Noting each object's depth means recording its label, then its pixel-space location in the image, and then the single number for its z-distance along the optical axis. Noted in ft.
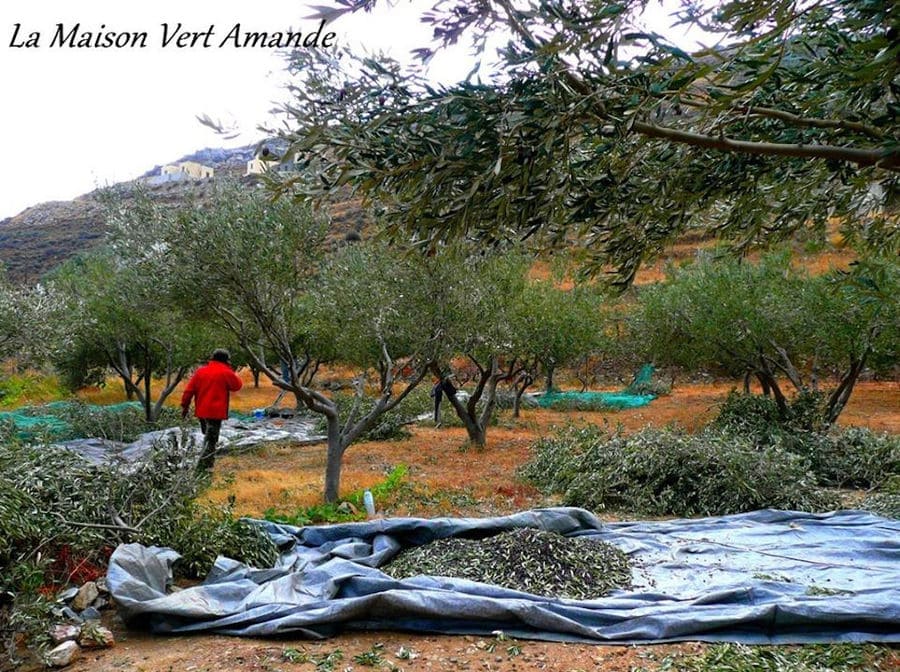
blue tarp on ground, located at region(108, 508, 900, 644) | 15.37
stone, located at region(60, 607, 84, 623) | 15.66
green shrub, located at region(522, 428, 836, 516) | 28.76
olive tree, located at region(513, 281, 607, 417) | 61.21
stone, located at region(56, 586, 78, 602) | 16.27
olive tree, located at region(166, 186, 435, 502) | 29.40
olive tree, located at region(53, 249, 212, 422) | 56.70
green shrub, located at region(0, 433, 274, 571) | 17.71
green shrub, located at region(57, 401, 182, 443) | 50.12
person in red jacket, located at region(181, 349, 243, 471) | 34.78
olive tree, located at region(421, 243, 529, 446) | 36.70
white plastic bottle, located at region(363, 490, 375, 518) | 29.71
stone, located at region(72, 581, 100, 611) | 16.57
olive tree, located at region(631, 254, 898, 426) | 46.88
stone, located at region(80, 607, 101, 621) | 16.14
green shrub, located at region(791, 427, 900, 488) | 35.63
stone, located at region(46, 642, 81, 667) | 14.26
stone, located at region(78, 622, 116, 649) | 15.06
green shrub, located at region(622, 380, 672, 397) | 99.04
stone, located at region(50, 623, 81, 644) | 14.80
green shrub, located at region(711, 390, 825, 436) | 45.43
